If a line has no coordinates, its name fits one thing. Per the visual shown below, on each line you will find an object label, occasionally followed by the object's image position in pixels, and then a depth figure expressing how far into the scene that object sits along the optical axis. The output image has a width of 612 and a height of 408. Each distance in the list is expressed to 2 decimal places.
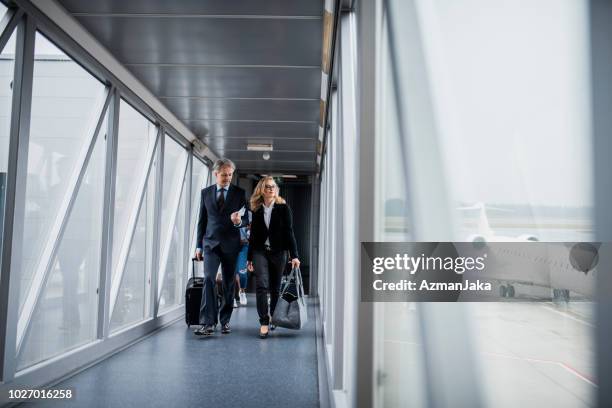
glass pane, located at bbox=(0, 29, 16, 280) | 2.76
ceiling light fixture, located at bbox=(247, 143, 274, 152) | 7.34
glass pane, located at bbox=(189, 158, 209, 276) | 7.55
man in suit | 4.76
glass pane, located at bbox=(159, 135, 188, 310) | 6.17
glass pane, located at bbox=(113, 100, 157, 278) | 4.56
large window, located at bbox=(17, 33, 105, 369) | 3.12
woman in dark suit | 4.88
